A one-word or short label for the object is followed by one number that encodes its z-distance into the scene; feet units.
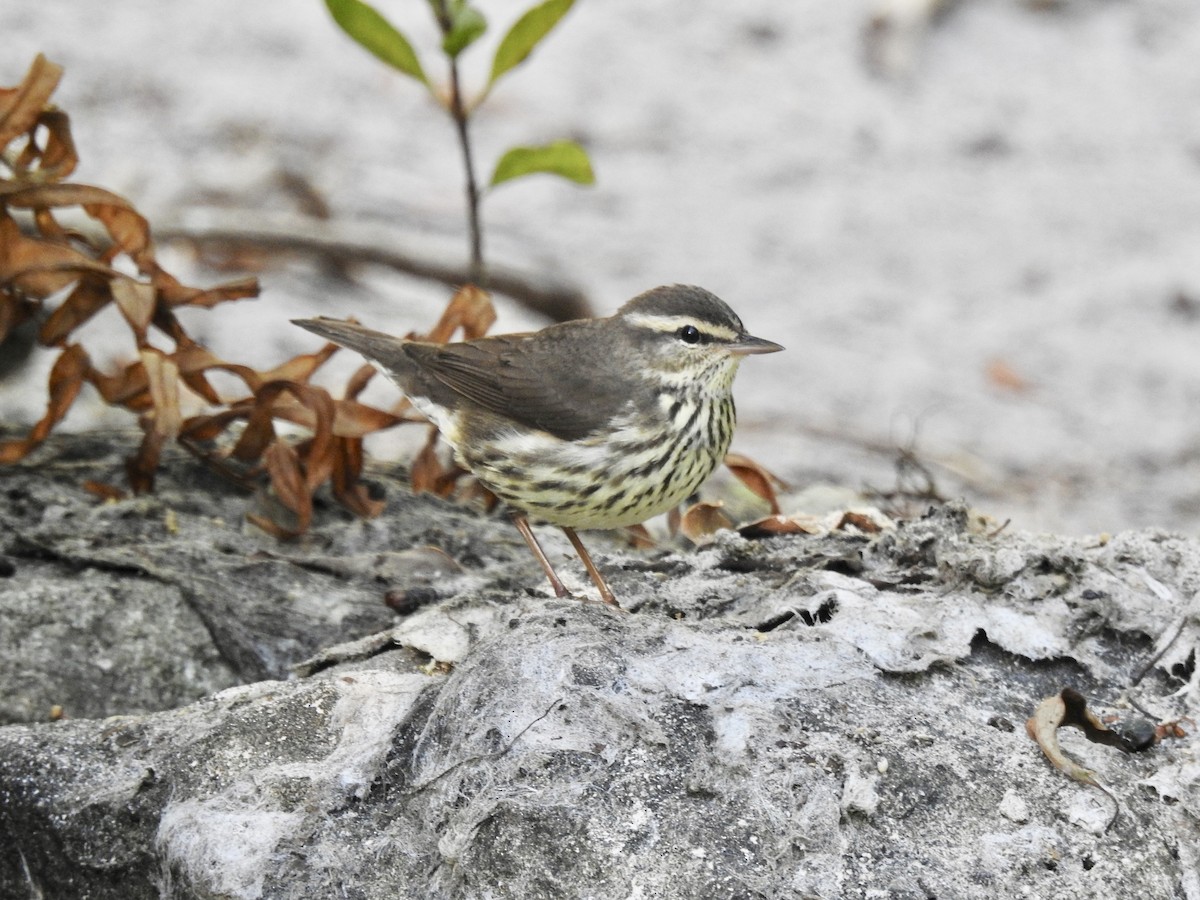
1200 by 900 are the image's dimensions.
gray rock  20.44
